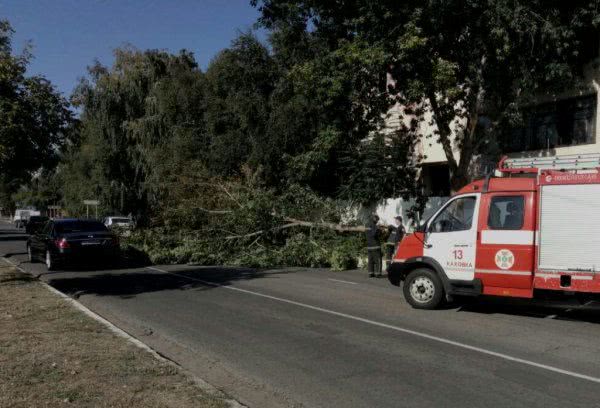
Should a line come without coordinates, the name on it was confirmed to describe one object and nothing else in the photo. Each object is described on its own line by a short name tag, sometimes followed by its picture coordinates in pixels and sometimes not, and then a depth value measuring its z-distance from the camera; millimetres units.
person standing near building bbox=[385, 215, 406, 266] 17325
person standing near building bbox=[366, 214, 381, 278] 16500
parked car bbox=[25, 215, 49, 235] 41869
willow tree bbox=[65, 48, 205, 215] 32094
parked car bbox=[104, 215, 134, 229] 35350
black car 17328
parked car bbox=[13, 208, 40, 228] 63825
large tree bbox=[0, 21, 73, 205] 11773
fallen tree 19844
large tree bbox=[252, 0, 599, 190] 14453
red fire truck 9328
